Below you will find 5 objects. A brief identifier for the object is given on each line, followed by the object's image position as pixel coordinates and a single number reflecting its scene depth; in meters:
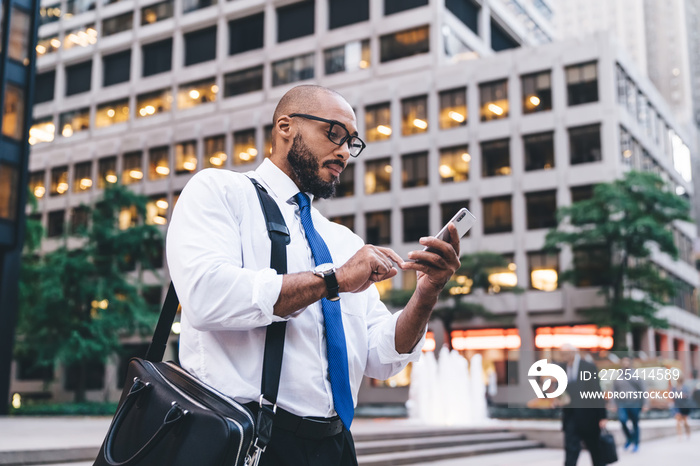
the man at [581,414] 10.37
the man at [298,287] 1.79
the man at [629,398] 13.69
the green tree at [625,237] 32.81
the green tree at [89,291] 29.54
